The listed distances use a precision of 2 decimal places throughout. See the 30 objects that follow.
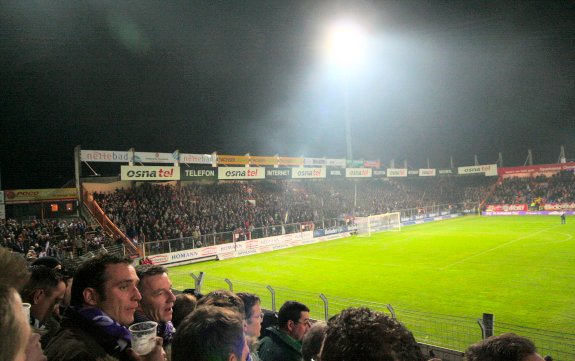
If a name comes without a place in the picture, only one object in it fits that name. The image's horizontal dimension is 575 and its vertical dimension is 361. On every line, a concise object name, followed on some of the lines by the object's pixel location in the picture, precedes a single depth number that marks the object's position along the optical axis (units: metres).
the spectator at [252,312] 3.95
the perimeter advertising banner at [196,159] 28.30
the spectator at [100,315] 2.16
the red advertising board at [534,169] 51.66
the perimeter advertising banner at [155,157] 25.95
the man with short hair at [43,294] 3.95
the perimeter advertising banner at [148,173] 23.52
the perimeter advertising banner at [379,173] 46.17
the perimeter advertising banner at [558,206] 44.94
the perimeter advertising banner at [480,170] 56.25
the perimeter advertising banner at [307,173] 34.34
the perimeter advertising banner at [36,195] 33.06
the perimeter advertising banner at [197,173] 26.66
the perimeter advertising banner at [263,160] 35.36
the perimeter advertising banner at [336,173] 38.38
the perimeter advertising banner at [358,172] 40.53
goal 33.81
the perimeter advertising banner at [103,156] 23.67
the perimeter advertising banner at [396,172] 48.67
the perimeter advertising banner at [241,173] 28.98
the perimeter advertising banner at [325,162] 41.33
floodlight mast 41.03
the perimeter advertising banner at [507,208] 48.47
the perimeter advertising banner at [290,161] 38.20
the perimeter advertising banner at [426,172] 54.84
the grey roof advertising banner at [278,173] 31.83
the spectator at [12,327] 1.23
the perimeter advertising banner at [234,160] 32.19
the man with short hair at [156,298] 3.61
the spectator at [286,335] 3.50
